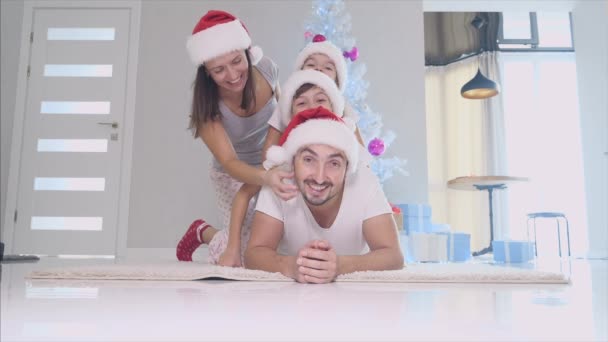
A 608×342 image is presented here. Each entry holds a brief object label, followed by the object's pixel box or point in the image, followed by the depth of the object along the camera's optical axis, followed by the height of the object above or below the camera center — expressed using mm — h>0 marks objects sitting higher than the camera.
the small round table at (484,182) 4352 +495
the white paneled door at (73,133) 4027 +819
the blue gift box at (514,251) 3238 -82
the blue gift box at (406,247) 3350 -68
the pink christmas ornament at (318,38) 2676 +1054
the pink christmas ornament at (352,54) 3541 +1283
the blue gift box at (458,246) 3498 -59
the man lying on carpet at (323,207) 1376 +83
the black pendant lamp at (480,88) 4734 +1409
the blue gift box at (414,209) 3469 +191
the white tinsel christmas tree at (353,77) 3443 +1103
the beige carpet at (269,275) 1331 -110
